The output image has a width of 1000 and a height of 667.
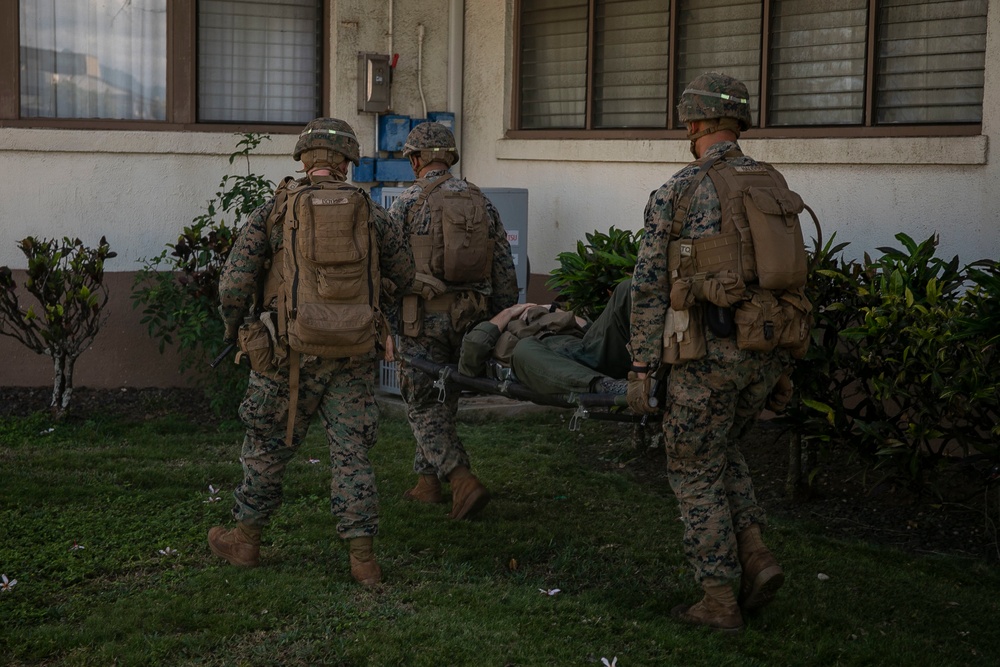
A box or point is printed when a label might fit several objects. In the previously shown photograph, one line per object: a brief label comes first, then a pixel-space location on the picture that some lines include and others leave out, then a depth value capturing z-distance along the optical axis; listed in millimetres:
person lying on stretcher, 5219
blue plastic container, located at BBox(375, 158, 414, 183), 9164
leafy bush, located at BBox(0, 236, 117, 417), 7887
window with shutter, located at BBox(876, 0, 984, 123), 6641
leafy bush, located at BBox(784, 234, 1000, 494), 5297
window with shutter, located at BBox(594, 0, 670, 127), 8406
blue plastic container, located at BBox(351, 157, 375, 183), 9094
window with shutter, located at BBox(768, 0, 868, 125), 7207
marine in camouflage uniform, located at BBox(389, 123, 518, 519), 6113
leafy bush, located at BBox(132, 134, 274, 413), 8086
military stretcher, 4910
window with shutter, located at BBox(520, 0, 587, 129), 8930
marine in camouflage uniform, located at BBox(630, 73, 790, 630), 4617
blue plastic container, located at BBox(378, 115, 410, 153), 9141
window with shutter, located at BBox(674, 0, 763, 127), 7777
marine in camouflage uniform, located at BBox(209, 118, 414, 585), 5027
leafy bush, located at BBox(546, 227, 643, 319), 7098
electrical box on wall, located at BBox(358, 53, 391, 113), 8977
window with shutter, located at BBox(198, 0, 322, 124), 9109
